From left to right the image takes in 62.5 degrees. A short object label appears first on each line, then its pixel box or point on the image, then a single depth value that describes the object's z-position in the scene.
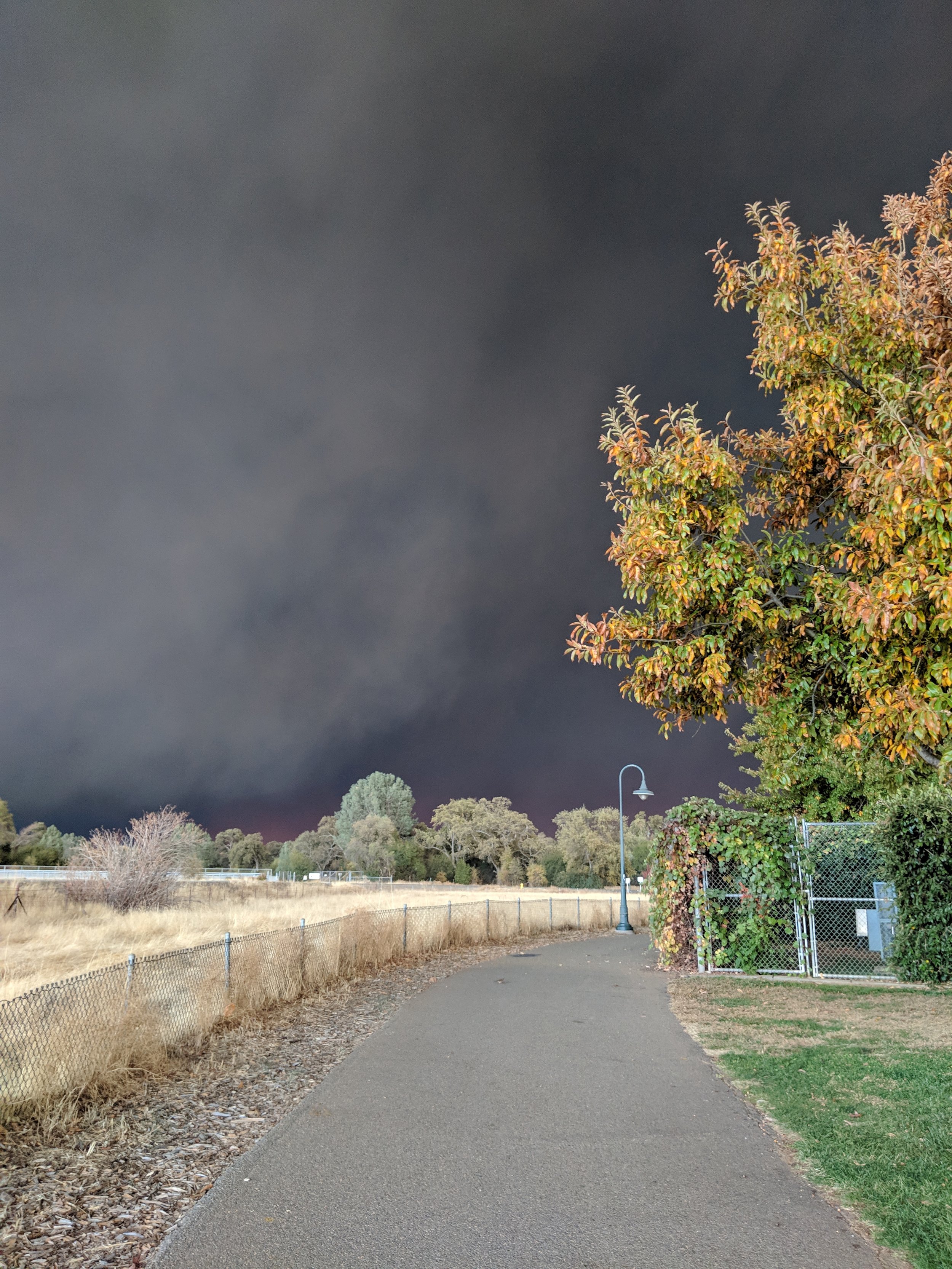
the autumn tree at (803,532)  7.41
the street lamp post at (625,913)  24.48
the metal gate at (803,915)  13.80
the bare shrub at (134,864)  25.91
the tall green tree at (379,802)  87.00
